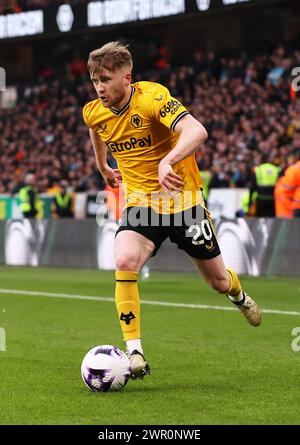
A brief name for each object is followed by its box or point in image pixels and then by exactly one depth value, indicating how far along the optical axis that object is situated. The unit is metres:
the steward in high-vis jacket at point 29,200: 23.02
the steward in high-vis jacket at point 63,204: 24.52
